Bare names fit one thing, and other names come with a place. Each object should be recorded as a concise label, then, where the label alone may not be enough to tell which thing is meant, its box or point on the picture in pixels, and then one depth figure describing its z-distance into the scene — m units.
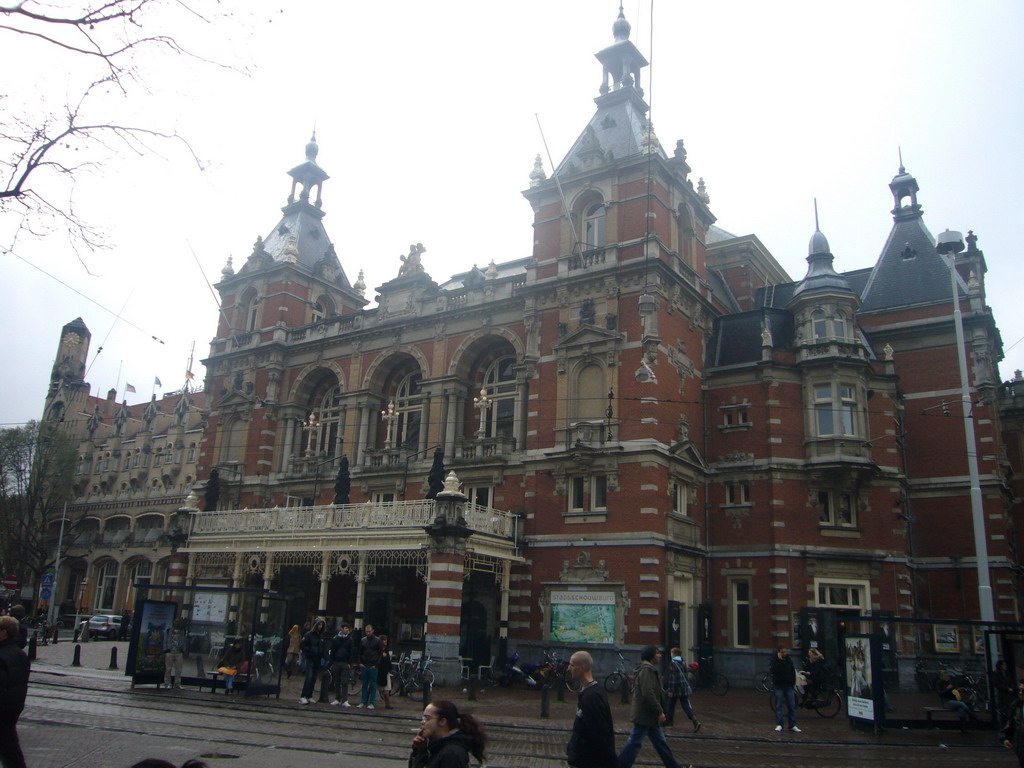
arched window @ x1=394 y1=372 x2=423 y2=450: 37.16
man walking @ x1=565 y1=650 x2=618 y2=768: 7.57
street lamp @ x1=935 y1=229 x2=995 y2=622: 23.55
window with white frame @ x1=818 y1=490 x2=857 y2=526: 30.52
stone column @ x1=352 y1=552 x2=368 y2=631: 28.14
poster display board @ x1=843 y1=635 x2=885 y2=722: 17.81
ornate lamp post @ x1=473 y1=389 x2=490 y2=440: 33.53
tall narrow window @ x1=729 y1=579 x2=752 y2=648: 30.39
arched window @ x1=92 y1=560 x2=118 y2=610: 64.25
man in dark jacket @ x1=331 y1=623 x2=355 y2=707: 20.41
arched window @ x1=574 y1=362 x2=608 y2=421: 30.53
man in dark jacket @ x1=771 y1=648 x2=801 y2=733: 17.73
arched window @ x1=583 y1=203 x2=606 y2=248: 33.28
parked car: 45.12
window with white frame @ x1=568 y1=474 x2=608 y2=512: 29.55
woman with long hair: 5.56
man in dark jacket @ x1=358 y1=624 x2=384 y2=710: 19.92
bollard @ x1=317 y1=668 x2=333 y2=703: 20.80
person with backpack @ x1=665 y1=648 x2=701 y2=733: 17.41
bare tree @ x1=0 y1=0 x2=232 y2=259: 9.77
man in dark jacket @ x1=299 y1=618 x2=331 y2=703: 20.25
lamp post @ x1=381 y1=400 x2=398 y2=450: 36.09
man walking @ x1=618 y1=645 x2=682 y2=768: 10.60
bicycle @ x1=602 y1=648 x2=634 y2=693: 25.16
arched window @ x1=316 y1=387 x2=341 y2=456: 39.78
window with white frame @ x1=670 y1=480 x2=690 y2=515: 30.15
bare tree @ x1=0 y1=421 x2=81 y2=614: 54.62
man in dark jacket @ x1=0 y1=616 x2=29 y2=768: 7.94
